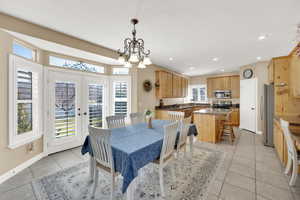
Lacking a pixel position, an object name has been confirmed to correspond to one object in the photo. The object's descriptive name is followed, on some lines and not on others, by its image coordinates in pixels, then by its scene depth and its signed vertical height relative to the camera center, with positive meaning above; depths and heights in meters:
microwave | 6.18 +0.29
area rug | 1.78 -1.29
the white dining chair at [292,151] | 1.91 -0.76
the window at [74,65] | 3.11 +0.95
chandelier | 1.97 +0.67
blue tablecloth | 1.40 -0.58
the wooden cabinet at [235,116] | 5.79 -0.71
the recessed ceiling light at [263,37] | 2.67 +1.33
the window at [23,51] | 2.34 +0.95
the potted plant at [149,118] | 2.46 -0.35
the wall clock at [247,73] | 5.00 +1.04
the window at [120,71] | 4.22 +0.95
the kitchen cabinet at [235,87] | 6.04 +0.62
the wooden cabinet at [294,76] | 2.69 +0.53
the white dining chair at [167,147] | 1.75 -0.66
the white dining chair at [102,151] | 1.51 -0.63
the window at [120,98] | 4.14 +0.07
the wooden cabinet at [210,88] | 6.72 +0.63
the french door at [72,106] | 3.08 -0.16
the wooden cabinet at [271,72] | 3.36 +0.74
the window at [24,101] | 2.22 -0.01
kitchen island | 3.82 -0.73
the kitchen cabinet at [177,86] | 5.81 +0.63
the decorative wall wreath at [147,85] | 4.57 +0.53
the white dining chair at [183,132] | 2.19 -0.56
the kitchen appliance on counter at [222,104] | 6.20 -0.19
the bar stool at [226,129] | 3.80 -0.89
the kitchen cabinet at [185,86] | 6.58 +0.72
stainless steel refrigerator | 3.41 -0.35
